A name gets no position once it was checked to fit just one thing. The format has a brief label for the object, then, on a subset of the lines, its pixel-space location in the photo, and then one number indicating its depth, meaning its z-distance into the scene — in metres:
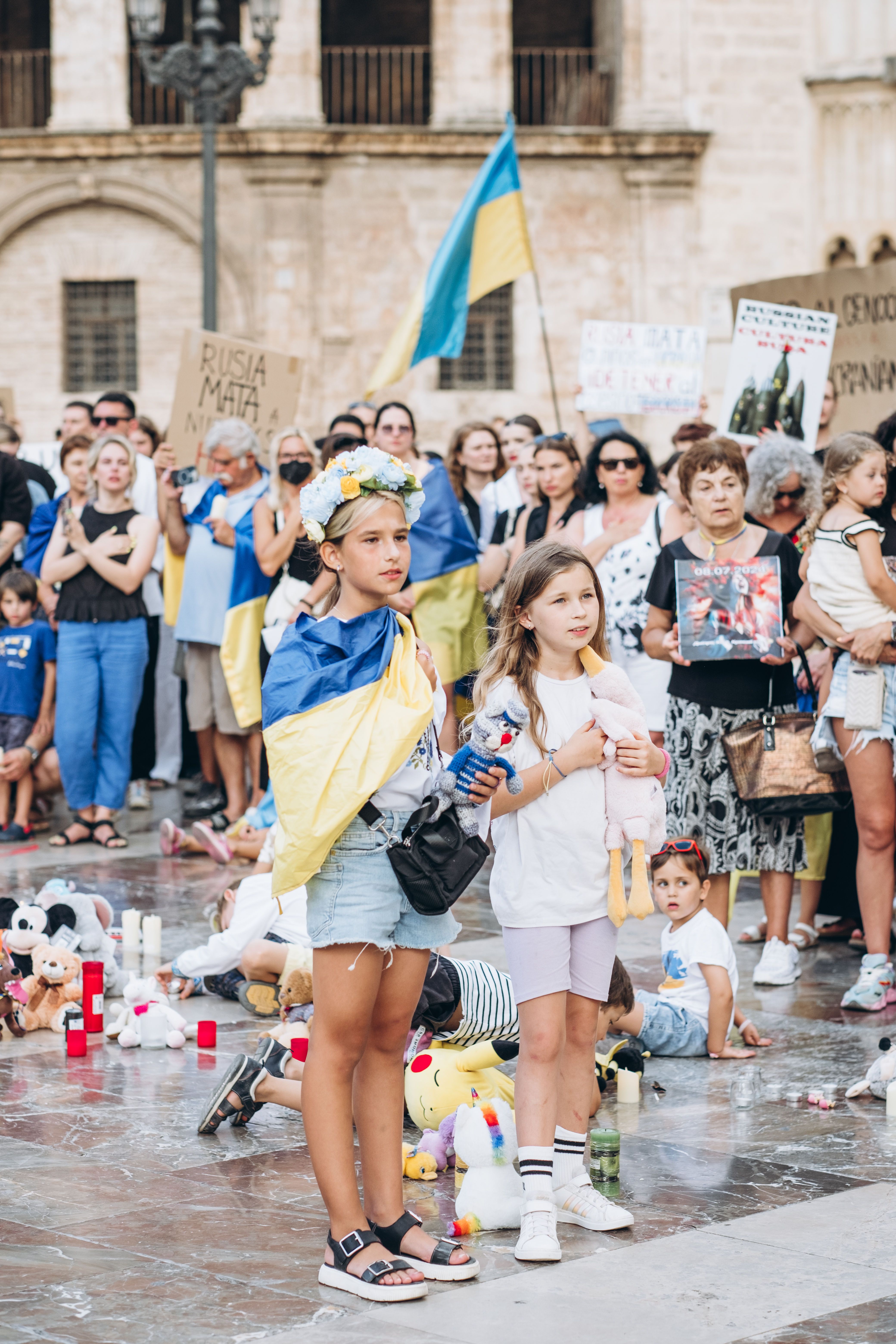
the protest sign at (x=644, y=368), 11.56
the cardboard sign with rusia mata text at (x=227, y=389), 11.49
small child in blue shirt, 10.44
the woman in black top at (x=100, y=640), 10.10
